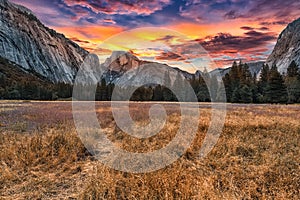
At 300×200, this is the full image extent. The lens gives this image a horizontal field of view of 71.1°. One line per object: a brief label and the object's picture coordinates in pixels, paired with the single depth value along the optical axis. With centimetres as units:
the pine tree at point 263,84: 5650
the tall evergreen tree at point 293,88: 5531
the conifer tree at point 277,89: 5277
